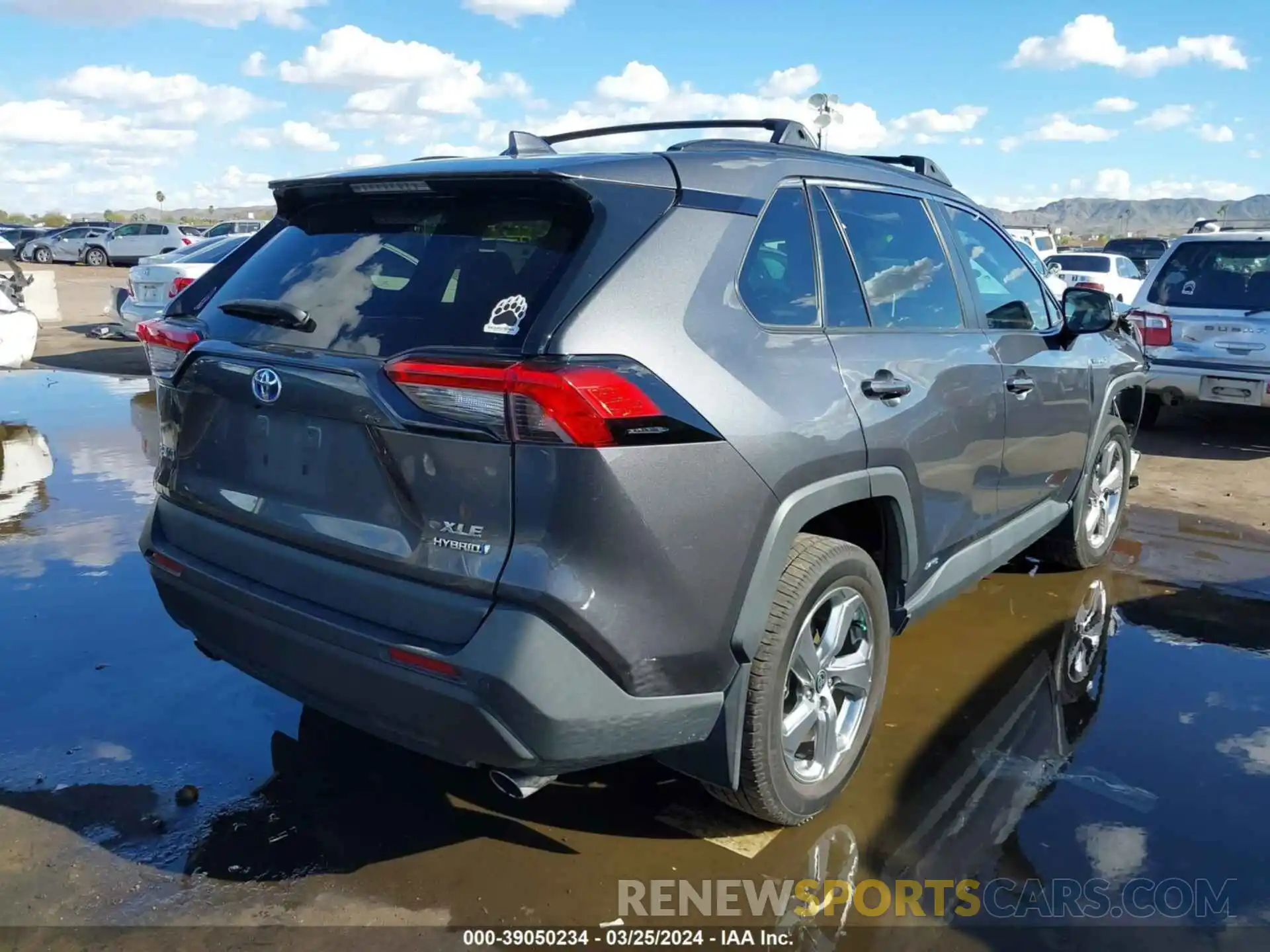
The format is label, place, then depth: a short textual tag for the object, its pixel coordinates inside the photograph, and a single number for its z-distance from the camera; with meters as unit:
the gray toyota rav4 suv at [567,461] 2.27
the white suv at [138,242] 37.88
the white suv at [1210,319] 7.97
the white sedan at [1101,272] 18.09
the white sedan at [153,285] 12.34
